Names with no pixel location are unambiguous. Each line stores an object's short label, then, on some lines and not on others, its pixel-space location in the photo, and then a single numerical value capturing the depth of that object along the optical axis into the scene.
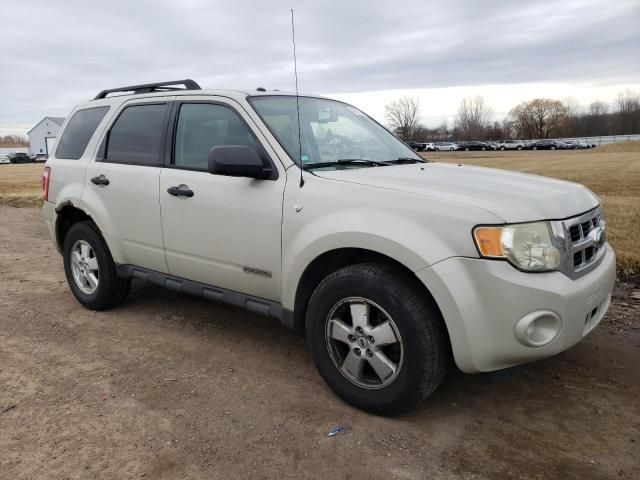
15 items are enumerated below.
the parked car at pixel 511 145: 77.99
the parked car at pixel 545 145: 73.25
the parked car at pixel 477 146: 77.12
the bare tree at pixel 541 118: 112.62
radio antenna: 3.40
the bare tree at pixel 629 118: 94.88
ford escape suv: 2.76
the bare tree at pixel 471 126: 114.12
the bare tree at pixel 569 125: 106.80
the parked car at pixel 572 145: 72.76
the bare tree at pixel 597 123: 102.19
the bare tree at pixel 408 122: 93.84
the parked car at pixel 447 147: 78.19
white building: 89.17
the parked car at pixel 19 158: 67.00
